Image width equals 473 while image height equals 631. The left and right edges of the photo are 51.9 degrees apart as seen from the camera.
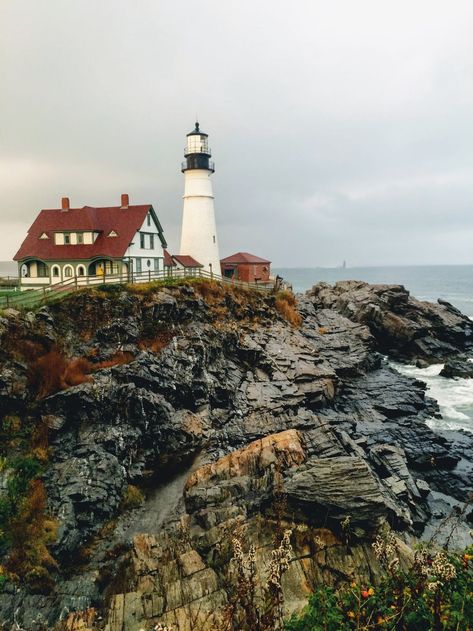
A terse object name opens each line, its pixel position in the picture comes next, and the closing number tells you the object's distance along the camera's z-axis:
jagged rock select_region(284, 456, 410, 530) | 14.83
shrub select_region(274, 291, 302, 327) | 39.19
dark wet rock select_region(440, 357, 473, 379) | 42.16
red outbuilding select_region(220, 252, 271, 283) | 51.56
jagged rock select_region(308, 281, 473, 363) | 48.66
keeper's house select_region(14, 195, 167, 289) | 36.25
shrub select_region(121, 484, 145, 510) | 20.40
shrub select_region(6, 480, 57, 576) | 16.55
